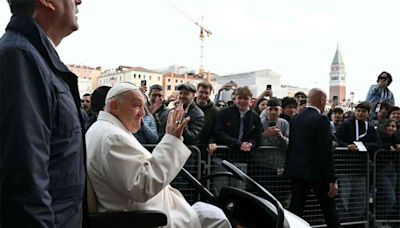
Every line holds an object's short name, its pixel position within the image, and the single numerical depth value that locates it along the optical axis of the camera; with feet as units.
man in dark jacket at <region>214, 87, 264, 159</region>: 17.44
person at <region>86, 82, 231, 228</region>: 7.50
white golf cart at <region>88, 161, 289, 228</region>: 7.43
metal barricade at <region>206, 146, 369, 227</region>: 17.13
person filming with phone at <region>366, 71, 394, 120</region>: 24.49
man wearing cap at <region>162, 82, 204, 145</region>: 16.56
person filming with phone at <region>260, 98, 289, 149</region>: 17.94
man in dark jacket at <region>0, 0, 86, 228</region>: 4.31
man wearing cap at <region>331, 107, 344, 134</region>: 24.48
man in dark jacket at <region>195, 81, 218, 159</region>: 17.74
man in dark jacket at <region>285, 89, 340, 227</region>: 15.72
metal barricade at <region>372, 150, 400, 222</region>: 19.95
